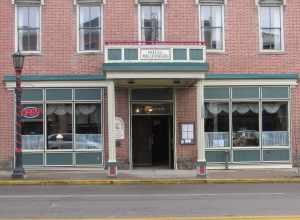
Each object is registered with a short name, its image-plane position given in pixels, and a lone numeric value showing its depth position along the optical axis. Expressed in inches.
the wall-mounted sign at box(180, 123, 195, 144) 738.4
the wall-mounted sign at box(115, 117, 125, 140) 730.3
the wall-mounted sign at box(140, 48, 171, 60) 662.5
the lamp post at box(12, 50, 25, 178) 637.2
